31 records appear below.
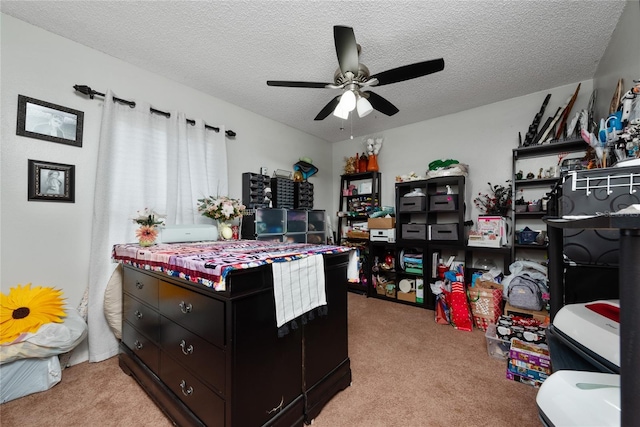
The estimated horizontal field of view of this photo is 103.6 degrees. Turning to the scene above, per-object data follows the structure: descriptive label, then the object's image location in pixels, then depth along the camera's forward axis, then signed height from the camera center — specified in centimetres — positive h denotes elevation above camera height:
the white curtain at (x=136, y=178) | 207 +39
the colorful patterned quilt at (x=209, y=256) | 110 -20
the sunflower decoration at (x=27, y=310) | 159 -62
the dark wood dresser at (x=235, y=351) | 109 -69
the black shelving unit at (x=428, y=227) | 312 -7
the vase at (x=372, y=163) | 404 +92
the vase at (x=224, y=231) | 250 -12
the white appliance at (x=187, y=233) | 211 -13
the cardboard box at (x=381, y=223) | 357 -3
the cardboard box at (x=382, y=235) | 354 -20
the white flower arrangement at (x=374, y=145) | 407 +123
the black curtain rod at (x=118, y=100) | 202 +104
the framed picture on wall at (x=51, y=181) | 185 +28
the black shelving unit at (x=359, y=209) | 384 +20
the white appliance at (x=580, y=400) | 51 -39
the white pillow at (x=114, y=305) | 201 -69
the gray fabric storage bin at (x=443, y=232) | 311 -13
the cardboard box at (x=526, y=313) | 224 -84
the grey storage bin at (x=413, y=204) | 334 +23
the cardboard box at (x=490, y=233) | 281 -13
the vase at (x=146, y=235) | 187 -12
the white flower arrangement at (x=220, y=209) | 244 +10
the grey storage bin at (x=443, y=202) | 315 +24
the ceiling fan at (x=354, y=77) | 161 +105
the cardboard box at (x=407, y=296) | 333 -101
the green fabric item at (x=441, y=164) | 327 +76
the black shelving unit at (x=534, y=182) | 265 +45
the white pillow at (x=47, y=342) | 157 -81
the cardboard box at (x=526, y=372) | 165 -101
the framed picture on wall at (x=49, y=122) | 182 +74
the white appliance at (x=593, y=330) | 64 -31
